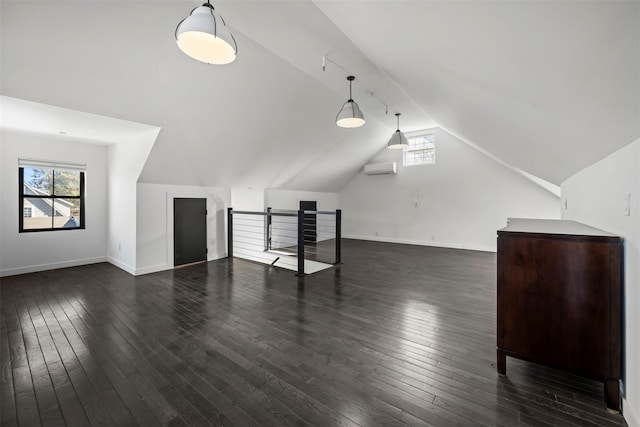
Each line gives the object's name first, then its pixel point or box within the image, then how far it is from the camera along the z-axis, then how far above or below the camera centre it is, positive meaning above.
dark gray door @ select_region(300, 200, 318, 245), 8.27 -0.36
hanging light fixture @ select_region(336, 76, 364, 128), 3.56 +1.35
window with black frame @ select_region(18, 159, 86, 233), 4.66 +0.33
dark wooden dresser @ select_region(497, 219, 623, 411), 1.62 -0.60
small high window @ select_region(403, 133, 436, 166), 7.62 +1.90
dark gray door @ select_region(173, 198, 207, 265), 5.14 -0.37
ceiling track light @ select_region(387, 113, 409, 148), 5.34 +1.50
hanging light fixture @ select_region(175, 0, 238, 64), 1.57 +1.13
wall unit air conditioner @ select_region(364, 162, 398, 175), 8.05 +1.42
